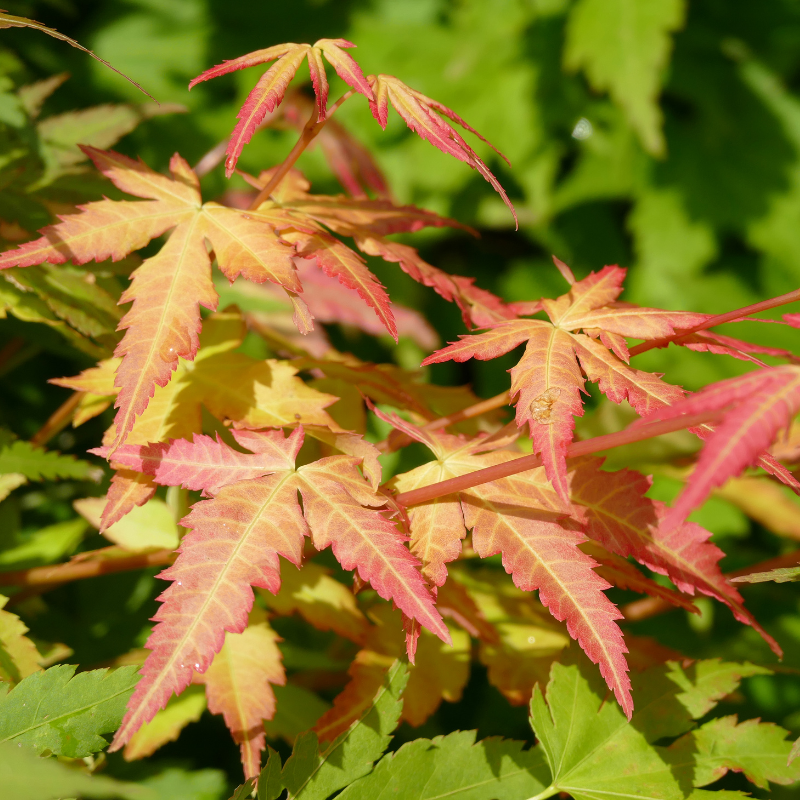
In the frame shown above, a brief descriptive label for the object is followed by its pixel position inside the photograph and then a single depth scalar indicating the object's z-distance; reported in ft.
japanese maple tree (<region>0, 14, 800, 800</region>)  1.37
